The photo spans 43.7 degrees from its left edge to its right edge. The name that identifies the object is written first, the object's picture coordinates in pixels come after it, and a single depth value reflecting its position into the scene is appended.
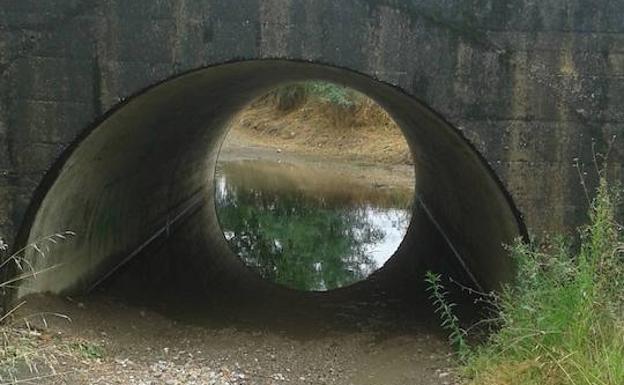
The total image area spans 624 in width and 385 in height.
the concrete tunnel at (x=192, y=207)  5.98
